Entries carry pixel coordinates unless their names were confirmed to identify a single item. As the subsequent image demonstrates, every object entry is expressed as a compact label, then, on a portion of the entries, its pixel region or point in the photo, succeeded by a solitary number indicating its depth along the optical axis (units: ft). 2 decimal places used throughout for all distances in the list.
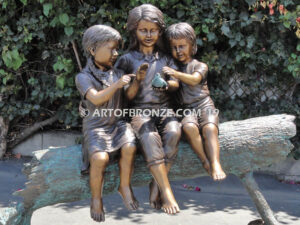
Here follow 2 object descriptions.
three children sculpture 7.73
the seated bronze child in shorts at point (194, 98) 8.14
